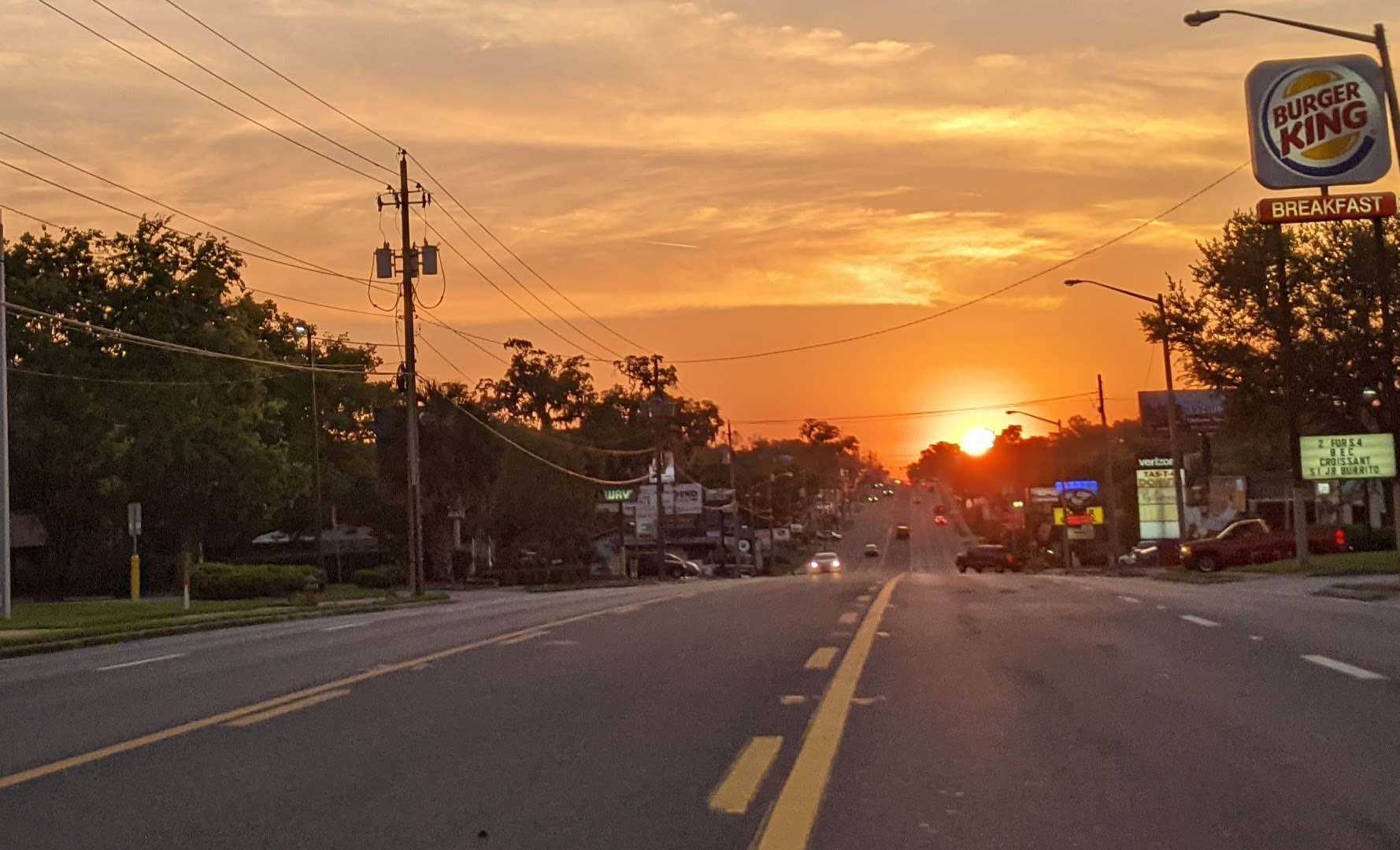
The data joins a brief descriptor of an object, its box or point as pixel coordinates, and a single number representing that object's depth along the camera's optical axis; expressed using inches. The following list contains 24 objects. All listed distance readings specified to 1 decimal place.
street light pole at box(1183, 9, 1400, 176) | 1142.3
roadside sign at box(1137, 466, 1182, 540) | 3646.7
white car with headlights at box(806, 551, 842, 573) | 3594.7
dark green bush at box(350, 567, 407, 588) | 2303.2
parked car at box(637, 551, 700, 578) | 3678.6
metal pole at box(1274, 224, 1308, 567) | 1706.4
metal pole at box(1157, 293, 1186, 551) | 2098.9
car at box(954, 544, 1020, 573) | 3169.3
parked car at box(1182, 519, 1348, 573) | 1957.4
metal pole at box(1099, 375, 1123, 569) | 2805.1
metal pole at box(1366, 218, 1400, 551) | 1445.6
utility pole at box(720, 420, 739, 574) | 4306.1
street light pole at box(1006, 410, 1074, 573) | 3267.2
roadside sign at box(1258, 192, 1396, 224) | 1568.7
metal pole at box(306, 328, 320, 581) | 2512.3
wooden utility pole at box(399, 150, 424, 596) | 1780.3
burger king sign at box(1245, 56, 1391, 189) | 1547.7
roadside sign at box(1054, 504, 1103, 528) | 3757.4
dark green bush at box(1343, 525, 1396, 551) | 2256.4
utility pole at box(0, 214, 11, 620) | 1193.4
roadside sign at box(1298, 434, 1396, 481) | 1707.7
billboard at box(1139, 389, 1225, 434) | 3570.4
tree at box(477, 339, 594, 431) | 4881.9
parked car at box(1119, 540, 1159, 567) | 3058.6
